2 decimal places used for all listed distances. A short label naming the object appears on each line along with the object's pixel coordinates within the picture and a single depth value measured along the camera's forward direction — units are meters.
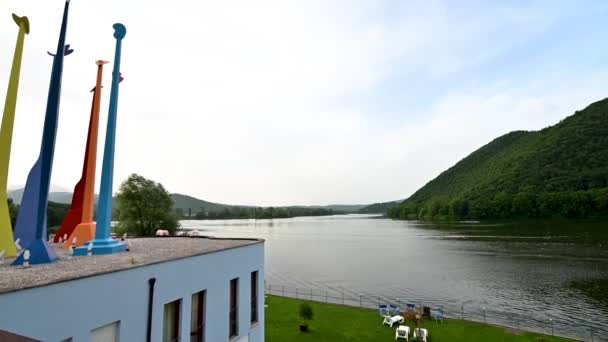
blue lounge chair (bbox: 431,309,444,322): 24.50
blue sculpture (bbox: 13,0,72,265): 9.72
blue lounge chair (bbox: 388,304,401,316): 26.09
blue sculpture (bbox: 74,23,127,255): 11.88
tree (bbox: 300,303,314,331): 22.19
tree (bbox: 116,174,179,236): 50.32
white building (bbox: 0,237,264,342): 6.38
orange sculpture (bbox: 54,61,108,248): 13.05
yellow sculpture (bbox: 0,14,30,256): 10.62
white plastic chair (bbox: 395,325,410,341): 20.38
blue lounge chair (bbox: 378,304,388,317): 25.04
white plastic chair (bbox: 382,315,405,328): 23.00
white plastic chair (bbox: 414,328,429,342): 19.68
